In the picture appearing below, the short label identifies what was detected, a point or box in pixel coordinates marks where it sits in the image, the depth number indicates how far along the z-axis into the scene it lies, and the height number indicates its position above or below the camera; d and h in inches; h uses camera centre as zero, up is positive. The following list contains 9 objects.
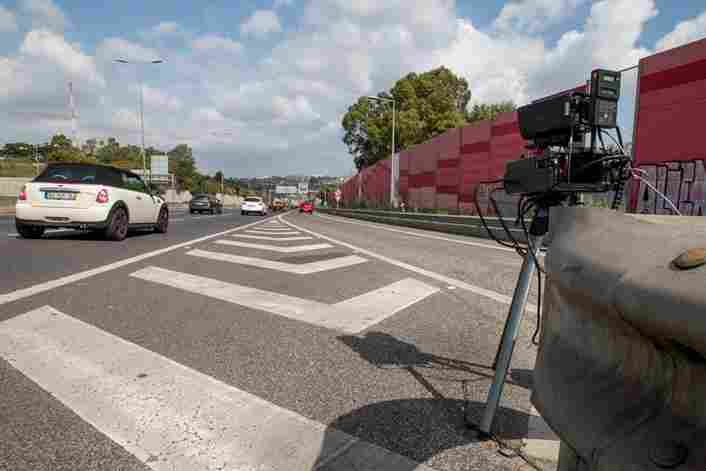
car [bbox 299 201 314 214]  1911.9 -68.7
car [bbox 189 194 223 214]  1222.3 -38.9
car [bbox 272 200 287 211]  2334.8 -71.3
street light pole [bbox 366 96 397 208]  1039.6 +1.3
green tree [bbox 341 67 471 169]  1774.1 +376.5
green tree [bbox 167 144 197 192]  4638.0 +265.9
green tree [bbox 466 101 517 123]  1999.0 +410.6
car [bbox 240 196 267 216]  1240.2 -40.3
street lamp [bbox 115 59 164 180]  1319.9 +399.6
